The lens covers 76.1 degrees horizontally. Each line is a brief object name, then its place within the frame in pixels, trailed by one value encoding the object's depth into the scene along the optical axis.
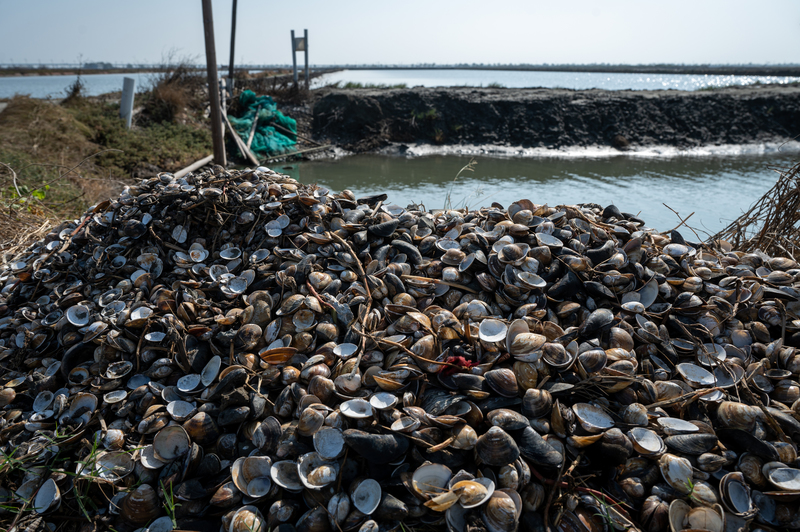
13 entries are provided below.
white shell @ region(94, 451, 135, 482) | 0.59
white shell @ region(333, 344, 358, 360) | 0.68
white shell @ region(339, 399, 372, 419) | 0.60
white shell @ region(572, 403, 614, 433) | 0.60
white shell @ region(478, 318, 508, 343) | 0.68
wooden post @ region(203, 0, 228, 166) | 5.13
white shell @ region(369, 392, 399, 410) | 0.61
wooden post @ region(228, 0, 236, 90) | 10.61
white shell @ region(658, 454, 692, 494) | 0.56
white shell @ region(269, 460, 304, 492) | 0.57
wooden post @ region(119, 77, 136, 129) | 7.93
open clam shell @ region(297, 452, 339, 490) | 0.56
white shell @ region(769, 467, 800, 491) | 0.54
